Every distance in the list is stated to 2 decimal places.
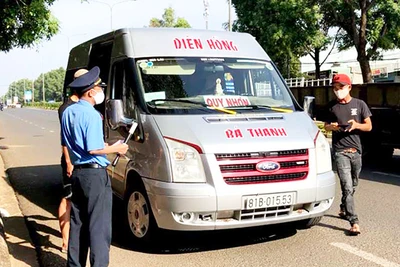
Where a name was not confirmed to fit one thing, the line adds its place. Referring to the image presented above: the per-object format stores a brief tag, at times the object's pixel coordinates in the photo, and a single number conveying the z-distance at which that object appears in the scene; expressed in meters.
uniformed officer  3.67
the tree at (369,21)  21.03
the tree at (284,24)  22.31
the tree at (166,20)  53.41
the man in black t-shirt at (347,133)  5.38
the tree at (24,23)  11.62
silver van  4.50
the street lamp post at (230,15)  27.23
